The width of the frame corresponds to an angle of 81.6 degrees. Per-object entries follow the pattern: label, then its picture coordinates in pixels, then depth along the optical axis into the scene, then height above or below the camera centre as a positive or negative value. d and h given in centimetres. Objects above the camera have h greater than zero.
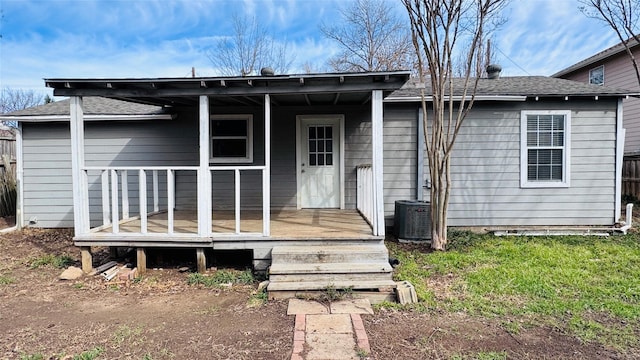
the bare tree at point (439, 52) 525 +170
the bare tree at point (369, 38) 1710 +622
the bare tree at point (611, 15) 739 +313
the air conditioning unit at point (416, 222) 608 -88
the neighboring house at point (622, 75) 1170 +315
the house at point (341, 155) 673 +26
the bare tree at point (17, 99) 2727 +533
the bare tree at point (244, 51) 1680 +541
